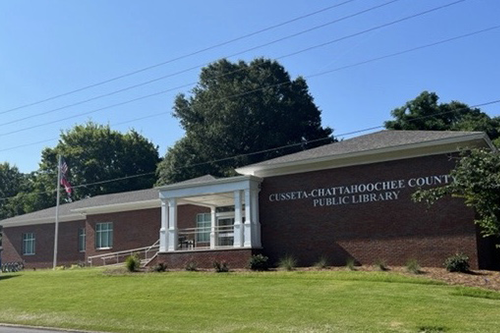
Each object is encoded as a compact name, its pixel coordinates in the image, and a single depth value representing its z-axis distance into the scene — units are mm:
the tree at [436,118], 46281
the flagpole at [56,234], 39669
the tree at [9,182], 82938
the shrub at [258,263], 26141
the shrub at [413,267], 22250
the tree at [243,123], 57406
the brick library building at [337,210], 23984
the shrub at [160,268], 27875
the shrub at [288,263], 25219
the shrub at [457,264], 22191
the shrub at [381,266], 23719
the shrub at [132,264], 28209
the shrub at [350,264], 24328
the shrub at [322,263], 25312
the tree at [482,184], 18422
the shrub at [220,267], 26328
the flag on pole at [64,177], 40375
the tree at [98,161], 70938
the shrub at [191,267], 27500
